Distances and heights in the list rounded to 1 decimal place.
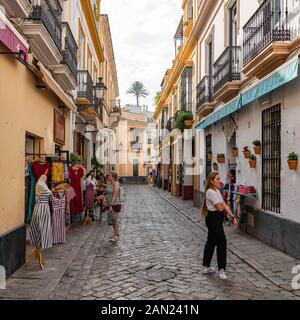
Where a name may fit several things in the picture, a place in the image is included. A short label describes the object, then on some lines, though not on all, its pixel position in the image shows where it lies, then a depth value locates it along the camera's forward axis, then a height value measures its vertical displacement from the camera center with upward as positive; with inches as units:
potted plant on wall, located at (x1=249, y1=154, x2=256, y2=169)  379.9 +5.2
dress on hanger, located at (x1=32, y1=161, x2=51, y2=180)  307.3 -2.3
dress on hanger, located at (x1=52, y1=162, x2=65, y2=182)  342.3 -5.3
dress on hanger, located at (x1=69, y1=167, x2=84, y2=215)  451.5 -24.2
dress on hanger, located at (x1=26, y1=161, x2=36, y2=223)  301.7 -22.7
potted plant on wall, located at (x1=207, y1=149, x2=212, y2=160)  584.6 +15.8
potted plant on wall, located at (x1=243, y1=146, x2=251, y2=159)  397.4 +13.4
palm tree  2701.8 +496.2
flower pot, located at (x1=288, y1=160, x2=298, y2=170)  289.0 +1.1
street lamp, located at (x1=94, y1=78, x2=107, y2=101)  658.8 +123.8
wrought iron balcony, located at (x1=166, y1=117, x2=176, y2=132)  976.7 +106.1
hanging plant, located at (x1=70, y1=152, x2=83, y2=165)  470.0 +7.1
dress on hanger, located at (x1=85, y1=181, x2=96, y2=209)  492.7 -36.4
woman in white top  244.2 -35.2
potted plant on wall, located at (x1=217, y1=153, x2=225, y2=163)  509.5 +10.1
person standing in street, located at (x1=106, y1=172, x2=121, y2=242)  373.4 -32.4
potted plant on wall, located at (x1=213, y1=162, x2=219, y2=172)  530.9 -1.4
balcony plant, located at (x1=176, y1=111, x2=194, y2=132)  754.8 +86.8
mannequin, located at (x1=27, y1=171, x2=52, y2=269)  258.2 -38.4
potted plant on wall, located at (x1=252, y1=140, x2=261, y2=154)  366.6 +17.8
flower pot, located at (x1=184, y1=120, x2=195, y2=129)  749.9 +79.2
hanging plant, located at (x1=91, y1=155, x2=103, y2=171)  738.9 +3.9
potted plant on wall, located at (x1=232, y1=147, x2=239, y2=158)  443.2 +15.4
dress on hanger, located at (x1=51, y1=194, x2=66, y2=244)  309.0 -42.0
